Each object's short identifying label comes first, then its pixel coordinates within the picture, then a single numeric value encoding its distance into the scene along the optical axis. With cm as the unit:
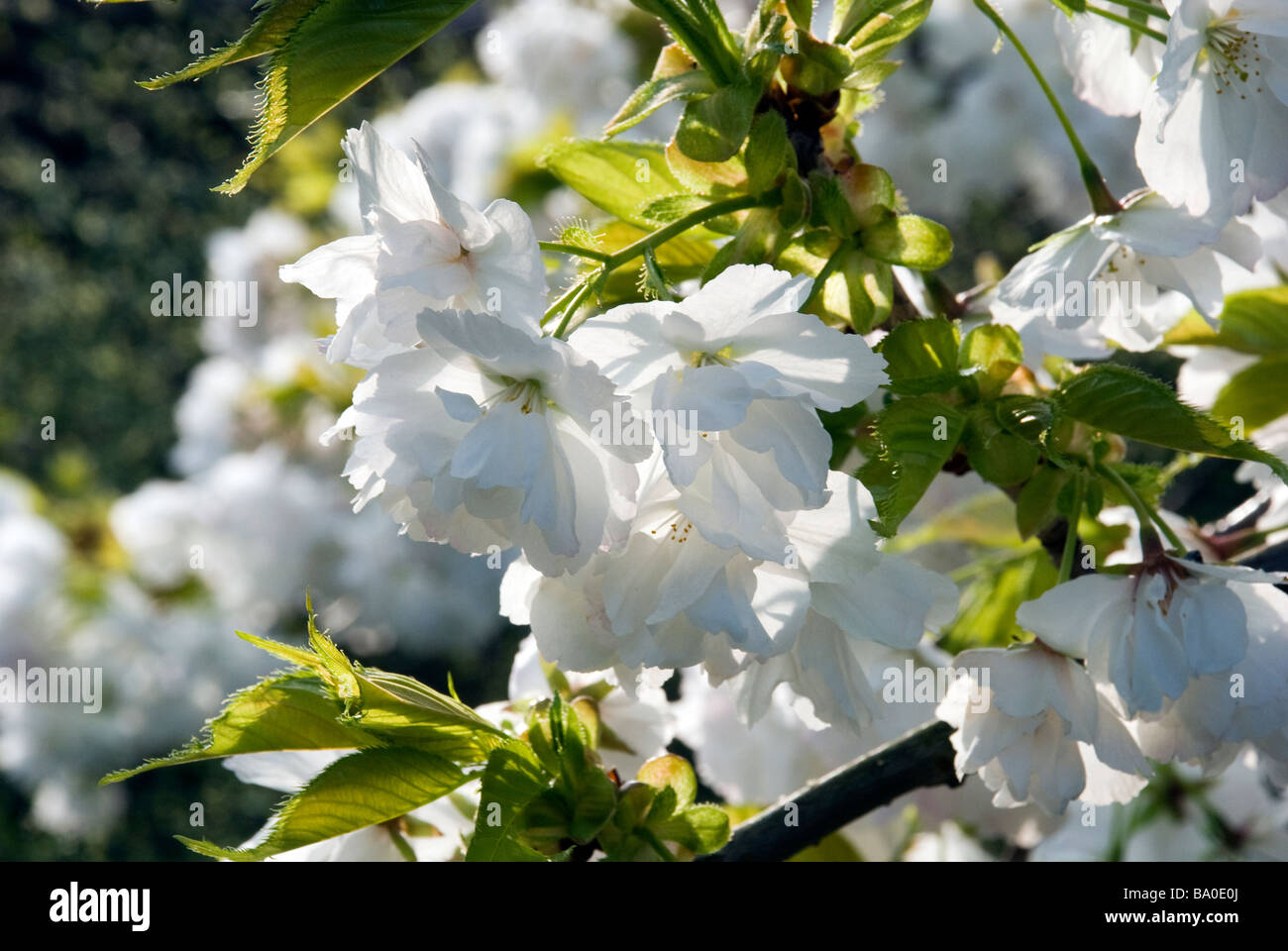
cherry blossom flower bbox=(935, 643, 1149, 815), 35
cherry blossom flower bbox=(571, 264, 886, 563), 28
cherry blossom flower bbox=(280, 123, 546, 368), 30
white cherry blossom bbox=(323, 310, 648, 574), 28
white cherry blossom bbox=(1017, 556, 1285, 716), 33
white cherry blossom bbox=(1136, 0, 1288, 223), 37
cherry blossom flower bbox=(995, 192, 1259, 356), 37
